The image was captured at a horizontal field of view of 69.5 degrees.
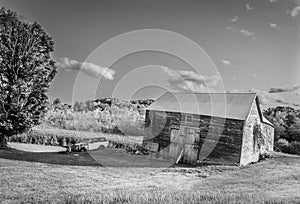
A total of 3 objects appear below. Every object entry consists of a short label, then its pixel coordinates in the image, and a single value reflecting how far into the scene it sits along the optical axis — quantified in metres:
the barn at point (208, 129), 12.53
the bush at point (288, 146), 22.20
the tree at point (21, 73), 12.73
